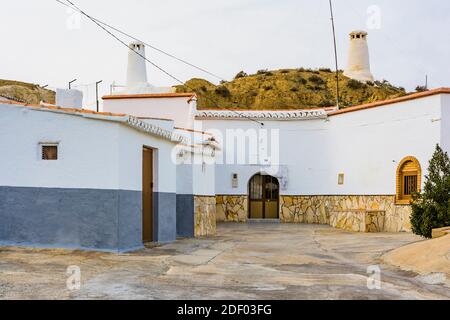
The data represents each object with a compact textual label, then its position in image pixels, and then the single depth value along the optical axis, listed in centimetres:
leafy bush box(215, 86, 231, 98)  5028
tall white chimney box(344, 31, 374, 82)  4831
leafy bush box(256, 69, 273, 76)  5546
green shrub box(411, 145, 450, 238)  1262
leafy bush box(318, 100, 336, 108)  4841
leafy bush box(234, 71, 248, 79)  5699
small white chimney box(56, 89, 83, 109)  1466
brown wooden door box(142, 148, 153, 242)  1362
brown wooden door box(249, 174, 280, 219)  2650
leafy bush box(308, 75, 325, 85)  5281
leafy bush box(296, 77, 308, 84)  5266
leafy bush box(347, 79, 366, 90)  4950
